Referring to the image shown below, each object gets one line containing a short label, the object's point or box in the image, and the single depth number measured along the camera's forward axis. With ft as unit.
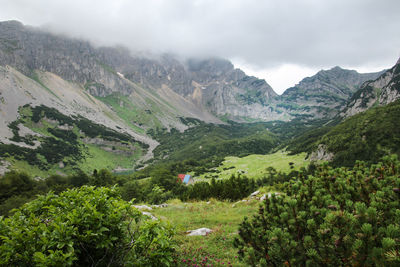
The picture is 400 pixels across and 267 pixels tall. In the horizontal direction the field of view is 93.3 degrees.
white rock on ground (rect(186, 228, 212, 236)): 36.60
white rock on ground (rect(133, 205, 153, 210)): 61.95
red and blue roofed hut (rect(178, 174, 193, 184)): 329.83
